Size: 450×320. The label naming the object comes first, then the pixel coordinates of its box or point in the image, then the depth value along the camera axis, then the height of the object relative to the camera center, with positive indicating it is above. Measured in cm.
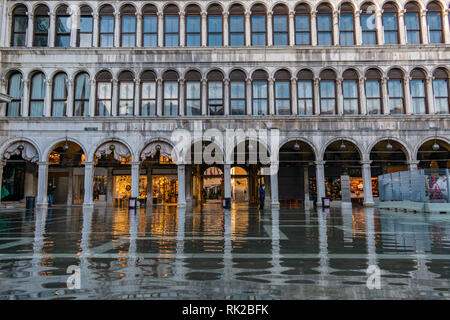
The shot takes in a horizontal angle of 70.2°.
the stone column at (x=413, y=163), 2359 +211
